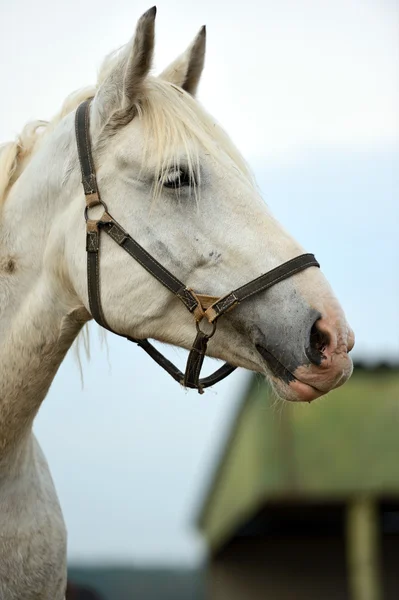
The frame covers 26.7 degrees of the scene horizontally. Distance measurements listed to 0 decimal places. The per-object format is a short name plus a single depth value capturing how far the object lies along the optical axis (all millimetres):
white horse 3025
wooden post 11758
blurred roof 11789
